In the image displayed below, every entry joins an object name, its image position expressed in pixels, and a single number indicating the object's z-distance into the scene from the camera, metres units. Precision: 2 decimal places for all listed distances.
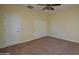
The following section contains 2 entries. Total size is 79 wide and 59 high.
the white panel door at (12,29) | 1.85
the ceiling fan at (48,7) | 1.81
